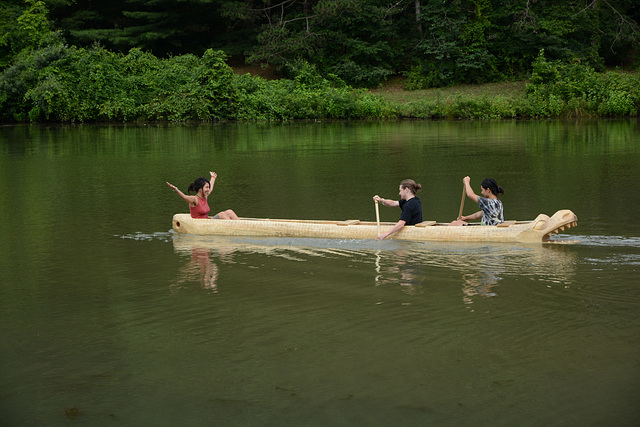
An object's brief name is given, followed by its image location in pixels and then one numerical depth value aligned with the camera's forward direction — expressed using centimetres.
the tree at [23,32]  4541
